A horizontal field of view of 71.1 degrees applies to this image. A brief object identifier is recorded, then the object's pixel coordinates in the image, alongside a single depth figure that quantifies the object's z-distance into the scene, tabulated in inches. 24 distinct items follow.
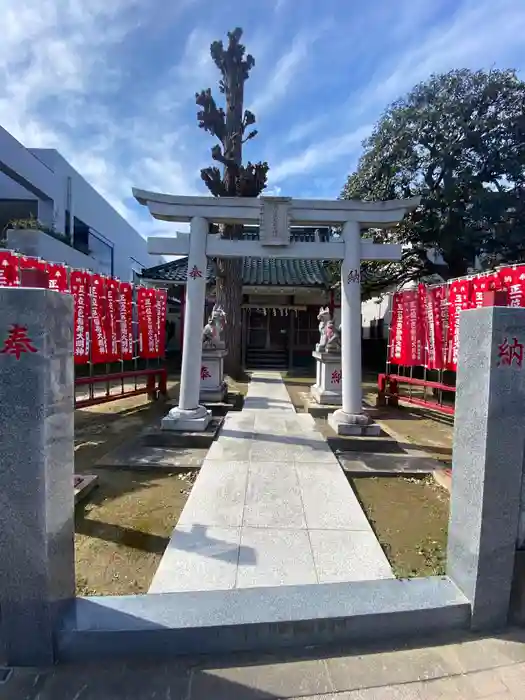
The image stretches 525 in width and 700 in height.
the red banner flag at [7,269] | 206.5
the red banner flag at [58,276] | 238.2
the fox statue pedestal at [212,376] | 315.3
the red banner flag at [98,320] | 269.3
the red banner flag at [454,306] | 260.8
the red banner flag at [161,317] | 365.4
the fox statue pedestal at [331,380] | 322.3
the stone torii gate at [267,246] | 231.5
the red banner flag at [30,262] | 215.4
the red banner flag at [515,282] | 223.5
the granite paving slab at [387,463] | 187.2
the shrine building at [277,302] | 576.7
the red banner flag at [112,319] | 283.5
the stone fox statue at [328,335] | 331.3
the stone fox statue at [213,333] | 330.0
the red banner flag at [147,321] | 337.7
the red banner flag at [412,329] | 307.3
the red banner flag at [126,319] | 301.1
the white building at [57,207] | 460.1
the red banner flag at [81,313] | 255.6
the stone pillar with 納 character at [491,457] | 82.8
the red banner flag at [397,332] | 329.7
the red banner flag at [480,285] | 238.8
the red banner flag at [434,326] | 283.6
